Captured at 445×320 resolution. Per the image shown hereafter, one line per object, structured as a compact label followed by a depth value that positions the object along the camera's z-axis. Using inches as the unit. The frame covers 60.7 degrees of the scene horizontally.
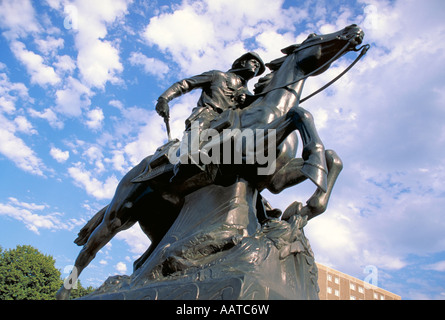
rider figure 228.7
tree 853.2
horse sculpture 167.5
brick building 1498.5
